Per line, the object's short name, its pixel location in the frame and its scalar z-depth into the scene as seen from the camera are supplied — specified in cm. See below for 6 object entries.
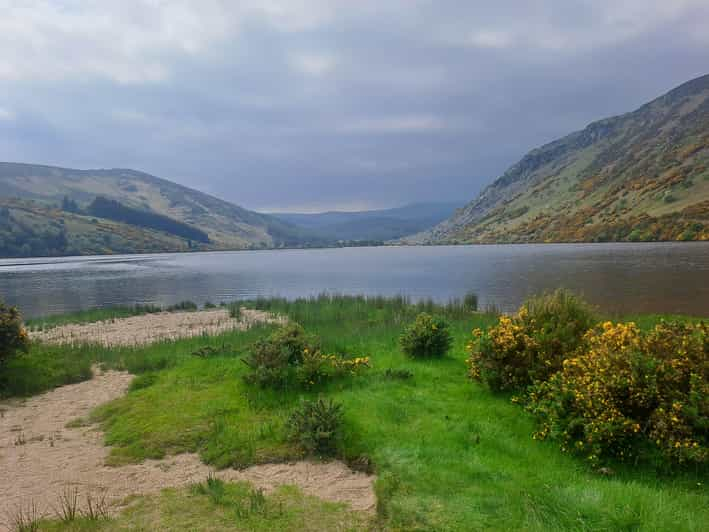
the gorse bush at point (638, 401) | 573
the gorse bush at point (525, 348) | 858
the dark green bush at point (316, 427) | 703
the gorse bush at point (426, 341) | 1182
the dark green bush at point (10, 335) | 1176
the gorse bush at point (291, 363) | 993
